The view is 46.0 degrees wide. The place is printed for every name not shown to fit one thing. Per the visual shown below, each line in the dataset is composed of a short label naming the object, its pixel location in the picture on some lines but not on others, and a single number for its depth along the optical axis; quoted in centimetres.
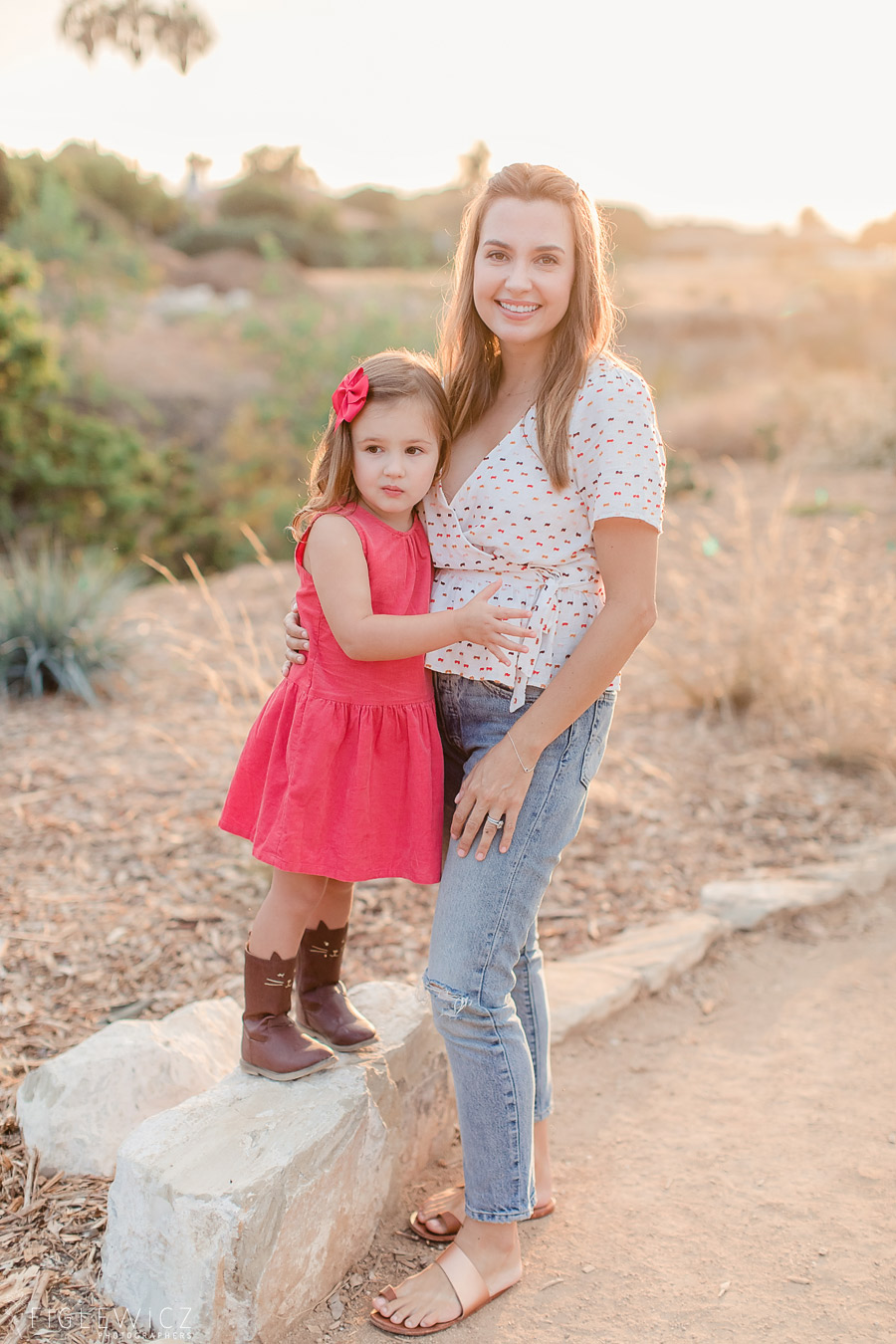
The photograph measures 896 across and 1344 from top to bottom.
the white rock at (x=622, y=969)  309
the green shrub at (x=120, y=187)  2248
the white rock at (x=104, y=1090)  227
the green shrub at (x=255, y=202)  2806
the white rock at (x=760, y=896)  369
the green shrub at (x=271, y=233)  2458
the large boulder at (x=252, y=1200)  184
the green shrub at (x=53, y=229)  1223
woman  187
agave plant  519
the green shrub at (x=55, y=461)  718
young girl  192
